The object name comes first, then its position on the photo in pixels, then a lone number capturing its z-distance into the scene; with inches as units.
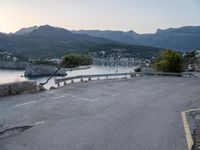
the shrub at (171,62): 1236.8
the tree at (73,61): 852.0
